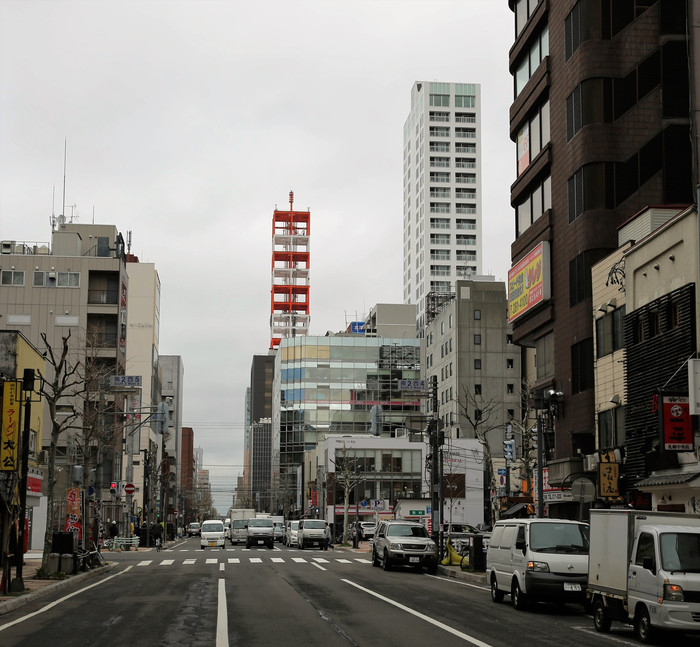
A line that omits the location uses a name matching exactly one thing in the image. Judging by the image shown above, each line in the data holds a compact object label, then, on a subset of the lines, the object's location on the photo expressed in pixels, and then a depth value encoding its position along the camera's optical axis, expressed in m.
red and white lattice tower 185.75
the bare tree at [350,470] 99.81
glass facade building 147.25
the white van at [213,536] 63.22
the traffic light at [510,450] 69.12
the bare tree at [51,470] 31.19
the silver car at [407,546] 36.38
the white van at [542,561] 21.30
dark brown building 38.94
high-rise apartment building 151.75
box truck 15.35
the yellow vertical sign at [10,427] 28.28
